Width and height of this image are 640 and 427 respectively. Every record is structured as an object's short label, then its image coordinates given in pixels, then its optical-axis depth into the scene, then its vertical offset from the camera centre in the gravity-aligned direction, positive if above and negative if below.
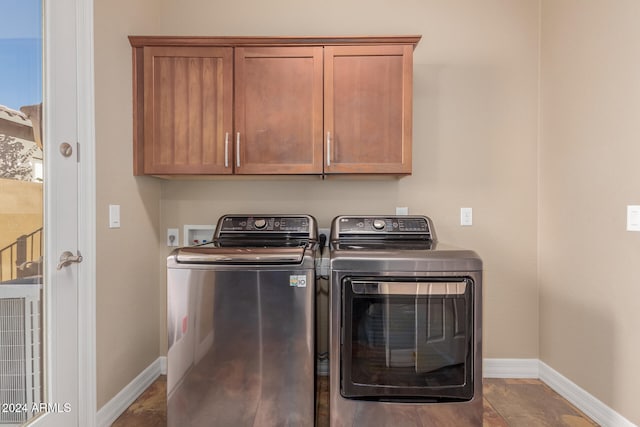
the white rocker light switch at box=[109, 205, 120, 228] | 1.76 -0.04
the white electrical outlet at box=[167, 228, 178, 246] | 2.29 -0.19
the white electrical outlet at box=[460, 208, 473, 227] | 2.25 -0.05
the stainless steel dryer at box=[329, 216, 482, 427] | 1.46 -0.59
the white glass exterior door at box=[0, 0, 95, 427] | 1.26 -0.04
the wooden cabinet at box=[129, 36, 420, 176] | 1.90 +0.62
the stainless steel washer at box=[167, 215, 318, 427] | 1.51 -0.62
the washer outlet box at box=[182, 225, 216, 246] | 2.28 -0.18
